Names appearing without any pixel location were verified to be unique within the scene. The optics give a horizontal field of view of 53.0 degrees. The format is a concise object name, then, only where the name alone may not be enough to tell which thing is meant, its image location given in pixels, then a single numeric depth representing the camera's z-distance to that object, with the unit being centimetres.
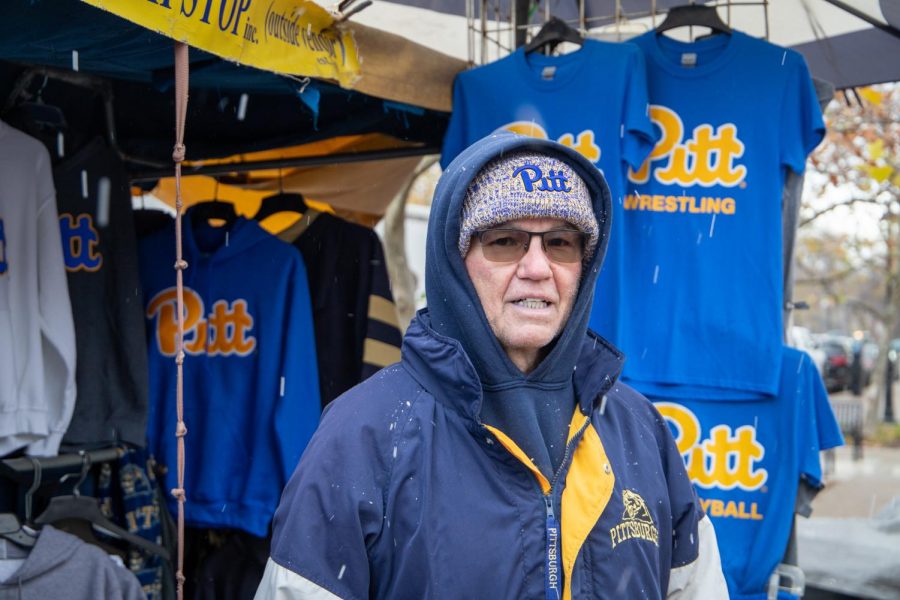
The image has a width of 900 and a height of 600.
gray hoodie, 268
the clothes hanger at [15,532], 272
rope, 243
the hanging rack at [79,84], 328
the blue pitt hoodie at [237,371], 375
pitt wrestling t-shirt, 363
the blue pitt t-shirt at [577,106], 362
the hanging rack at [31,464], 292
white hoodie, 297
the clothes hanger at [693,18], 375
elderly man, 179
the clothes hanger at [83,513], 300
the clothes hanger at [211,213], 402
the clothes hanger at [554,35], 388
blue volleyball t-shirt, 365
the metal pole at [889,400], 1692
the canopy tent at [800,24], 429
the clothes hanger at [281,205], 420
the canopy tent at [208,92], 258
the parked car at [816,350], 2162
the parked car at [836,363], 2511
